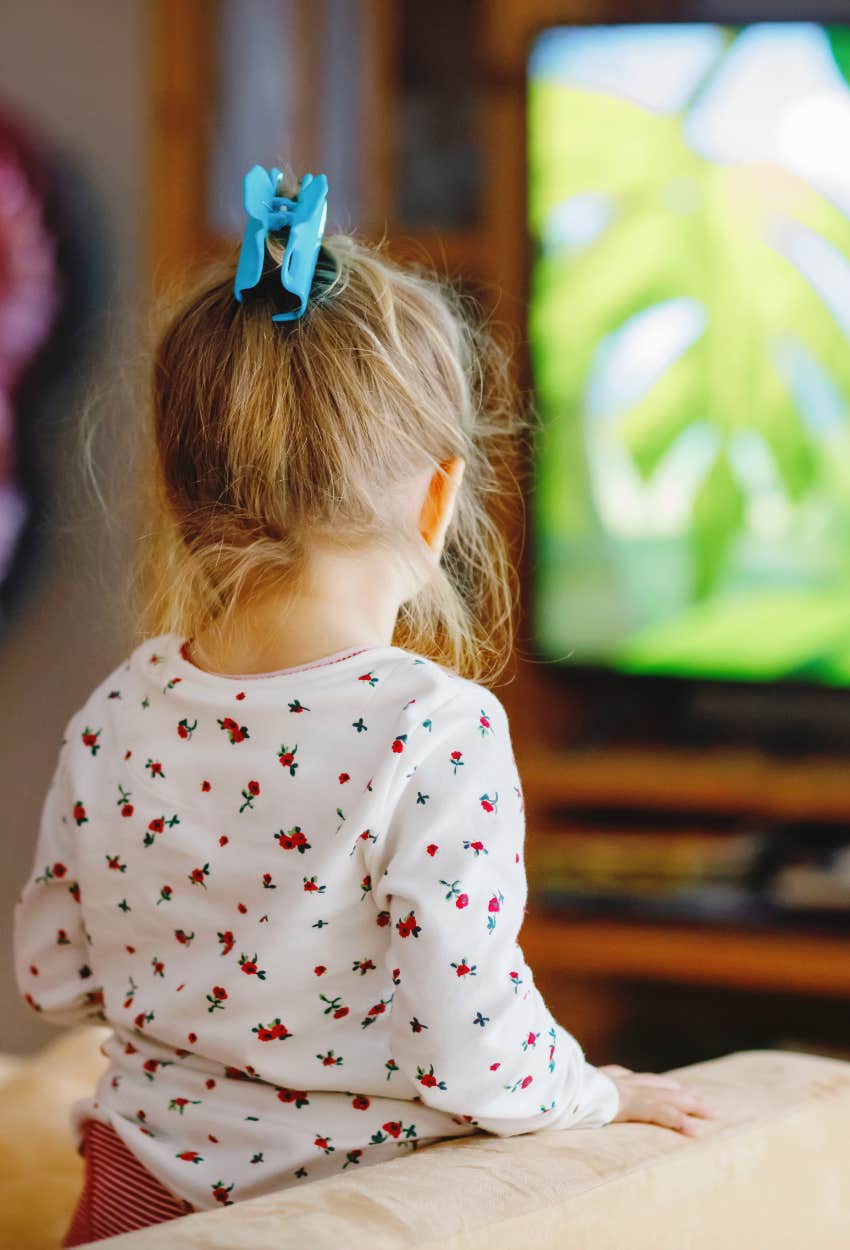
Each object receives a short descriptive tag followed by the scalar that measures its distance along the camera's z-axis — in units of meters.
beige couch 1.84
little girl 1.96
